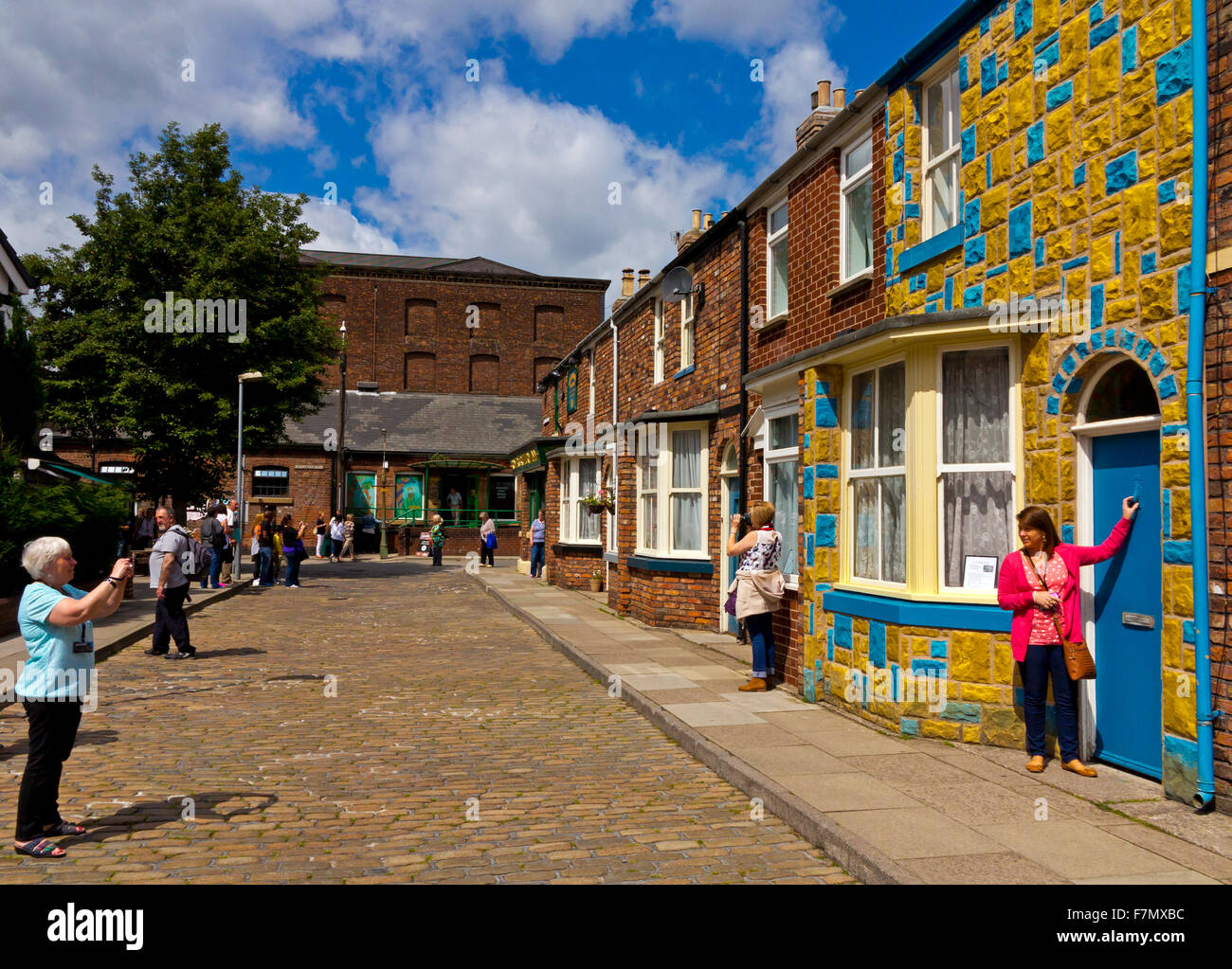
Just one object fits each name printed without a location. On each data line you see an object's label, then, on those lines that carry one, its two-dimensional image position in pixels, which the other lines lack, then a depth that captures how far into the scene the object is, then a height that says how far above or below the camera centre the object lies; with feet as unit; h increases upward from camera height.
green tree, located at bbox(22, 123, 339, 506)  82.07 +16.17
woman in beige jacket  32.48 -2.61
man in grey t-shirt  38.65 -3.54
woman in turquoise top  16.88 -2.87
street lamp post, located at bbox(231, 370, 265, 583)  81.00 +3.24
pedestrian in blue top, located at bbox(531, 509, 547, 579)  90.33 -3.40
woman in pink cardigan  21.67 -2.22
